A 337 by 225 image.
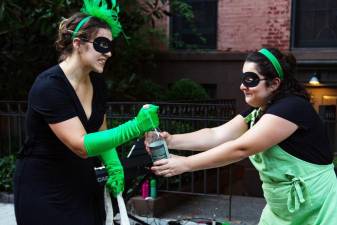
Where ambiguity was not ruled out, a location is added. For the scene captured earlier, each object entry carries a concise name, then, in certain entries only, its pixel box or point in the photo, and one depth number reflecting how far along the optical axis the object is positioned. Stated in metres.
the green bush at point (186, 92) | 8.84
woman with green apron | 2.28
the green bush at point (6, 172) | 6.34
